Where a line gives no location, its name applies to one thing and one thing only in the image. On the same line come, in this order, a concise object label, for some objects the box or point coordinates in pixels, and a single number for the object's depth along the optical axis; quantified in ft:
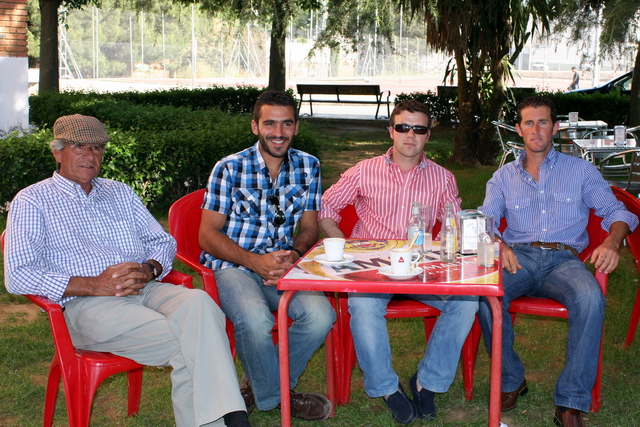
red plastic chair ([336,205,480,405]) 11.51
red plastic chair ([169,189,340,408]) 10.85
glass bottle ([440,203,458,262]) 9.86
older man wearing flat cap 9.23
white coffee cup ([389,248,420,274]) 8.79
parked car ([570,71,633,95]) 59.67
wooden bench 61.21
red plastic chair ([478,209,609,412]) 10.93
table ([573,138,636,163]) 23.39
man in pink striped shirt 10.37
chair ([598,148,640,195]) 18.74
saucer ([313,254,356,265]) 9.61
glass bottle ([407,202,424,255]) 10.36
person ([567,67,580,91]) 80.18
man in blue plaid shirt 10.37
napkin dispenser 9.95
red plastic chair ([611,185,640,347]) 12.51
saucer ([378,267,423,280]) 8.76
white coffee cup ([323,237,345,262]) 9.67
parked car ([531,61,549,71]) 152.37
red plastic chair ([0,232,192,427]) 8.96
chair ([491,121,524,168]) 26.85
